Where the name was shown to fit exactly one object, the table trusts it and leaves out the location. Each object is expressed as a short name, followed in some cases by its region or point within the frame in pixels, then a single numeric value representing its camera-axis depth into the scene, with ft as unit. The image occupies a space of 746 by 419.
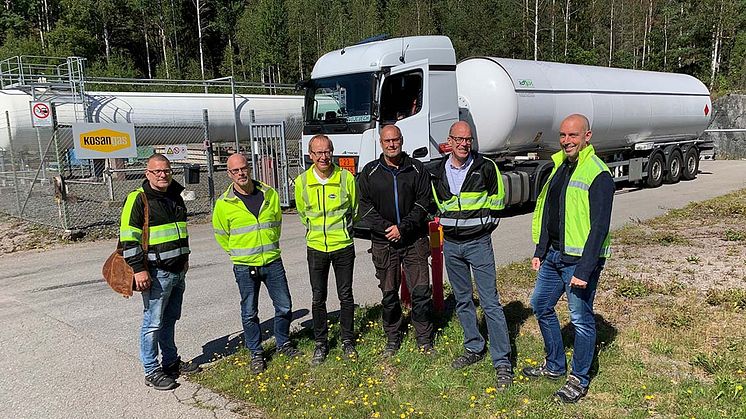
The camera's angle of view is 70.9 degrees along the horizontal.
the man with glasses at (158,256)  13.26
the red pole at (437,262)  17.22
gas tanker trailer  31.07
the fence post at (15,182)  38.27
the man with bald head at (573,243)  11.28
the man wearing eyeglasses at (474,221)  13.26
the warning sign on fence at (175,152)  43.78
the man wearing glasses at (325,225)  14.56
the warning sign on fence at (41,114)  50.72
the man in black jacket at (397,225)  14.25
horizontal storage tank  55.21
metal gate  42.19
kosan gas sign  35.60
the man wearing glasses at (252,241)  14.38
